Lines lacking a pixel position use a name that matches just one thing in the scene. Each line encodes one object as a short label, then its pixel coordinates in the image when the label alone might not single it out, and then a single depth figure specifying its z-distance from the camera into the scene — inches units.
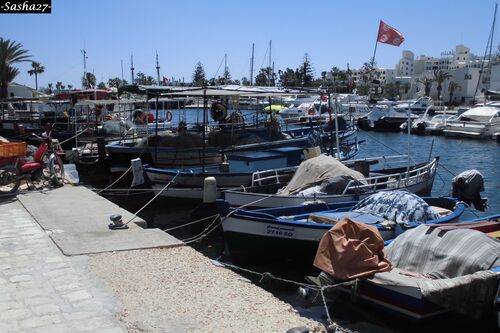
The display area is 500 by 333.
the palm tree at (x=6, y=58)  1696.6
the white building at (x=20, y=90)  2244.2
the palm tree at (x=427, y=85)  4220.5
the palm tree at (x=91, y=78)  2419.9
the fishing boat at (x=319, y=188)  485.4
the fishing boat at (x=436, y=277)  270.5
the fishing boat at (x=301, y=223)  387.2
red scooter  482.3
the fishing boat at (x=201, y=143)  754.2
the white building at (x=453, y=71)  4084.6
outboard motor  527.5
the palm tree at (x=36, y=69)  3809.1
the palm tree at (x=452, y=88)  4052.7
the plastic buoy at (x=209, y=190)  531.5
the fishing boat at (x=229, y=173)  611.8
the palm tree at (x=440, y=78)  4069.9
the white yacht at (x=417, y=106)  2528.8
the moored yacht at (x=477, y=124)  1887.3
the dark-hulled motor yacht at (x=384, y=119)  2308.1
